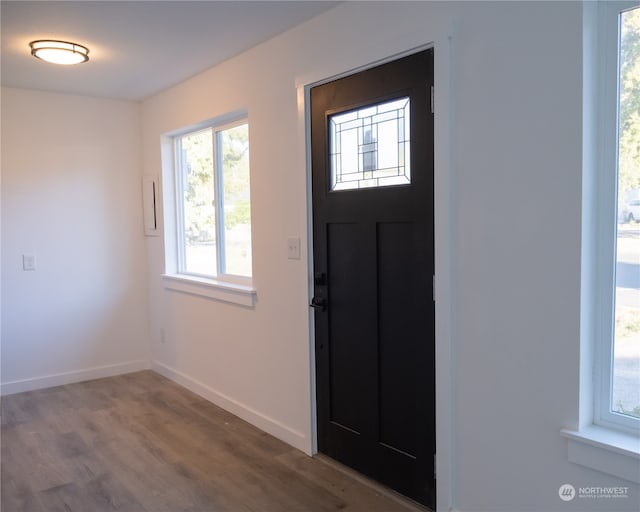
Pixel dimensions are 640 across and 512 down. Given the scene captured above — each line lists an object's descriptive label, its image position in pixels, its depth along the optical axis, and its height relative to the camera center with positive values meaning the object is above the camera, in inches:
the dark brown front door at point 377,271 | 89.6 -9.8
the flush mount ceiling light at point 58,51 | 119.6 +42.7
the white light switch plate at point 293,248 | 116.1 -5.8
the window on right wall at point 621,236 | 66.1 -2.5
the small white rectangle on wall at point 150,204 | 179.0 +7.7
